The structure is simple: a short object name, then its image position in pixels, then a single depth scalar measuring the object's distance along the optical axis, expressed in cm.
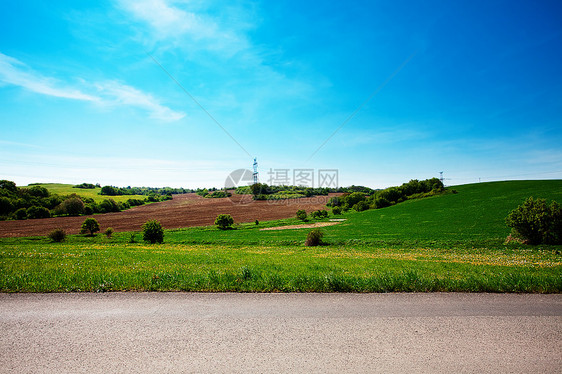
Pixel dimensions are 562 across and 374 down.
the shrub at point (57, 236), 2745
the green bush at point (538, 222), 2053
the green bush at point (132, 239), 3062
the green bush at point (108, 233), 3599
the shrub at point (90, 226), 3728
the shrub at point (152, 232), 2958
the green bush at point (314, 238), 2653
